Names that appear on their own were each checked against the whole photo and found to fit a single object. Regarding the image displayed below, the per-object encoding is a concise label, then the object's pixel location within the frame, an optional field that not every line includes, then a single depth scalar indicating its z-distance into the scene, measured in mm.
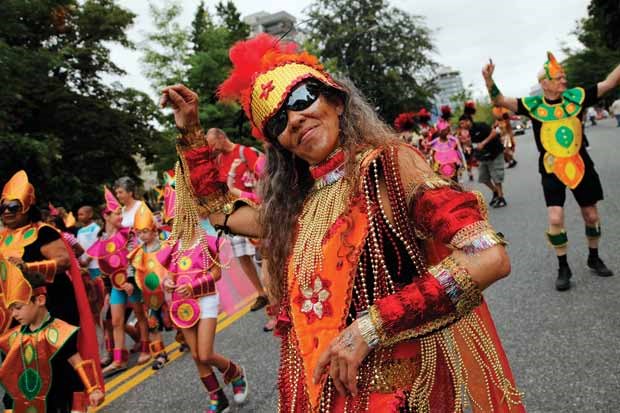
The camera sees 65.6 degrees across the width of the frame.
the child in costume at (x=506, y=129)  8344
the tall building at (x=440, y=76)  34134
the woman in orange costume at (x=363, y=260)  1238
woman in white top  5590
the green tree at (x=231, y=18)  38312
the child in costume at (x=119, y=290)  5297
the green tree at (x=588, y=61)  39062
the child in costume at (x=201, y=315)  3627
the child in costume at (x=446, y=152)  9602
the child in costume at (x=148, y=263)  4863
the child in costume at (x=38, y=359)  3422
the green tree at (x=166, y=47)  29141
